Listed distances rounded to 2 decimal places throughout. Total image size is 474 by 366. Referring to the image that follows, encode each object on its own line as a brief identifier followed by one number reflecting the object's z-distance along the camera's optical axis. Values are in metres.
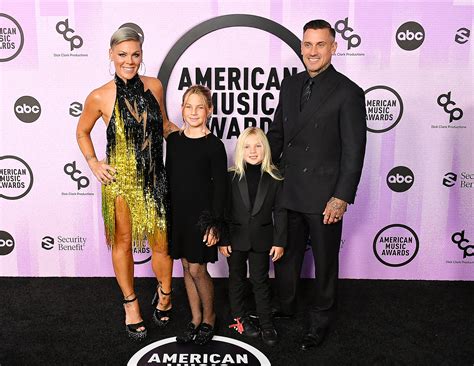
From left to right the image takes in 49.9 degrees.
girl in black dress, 2.69
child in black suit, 2.84
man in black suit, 2.67
